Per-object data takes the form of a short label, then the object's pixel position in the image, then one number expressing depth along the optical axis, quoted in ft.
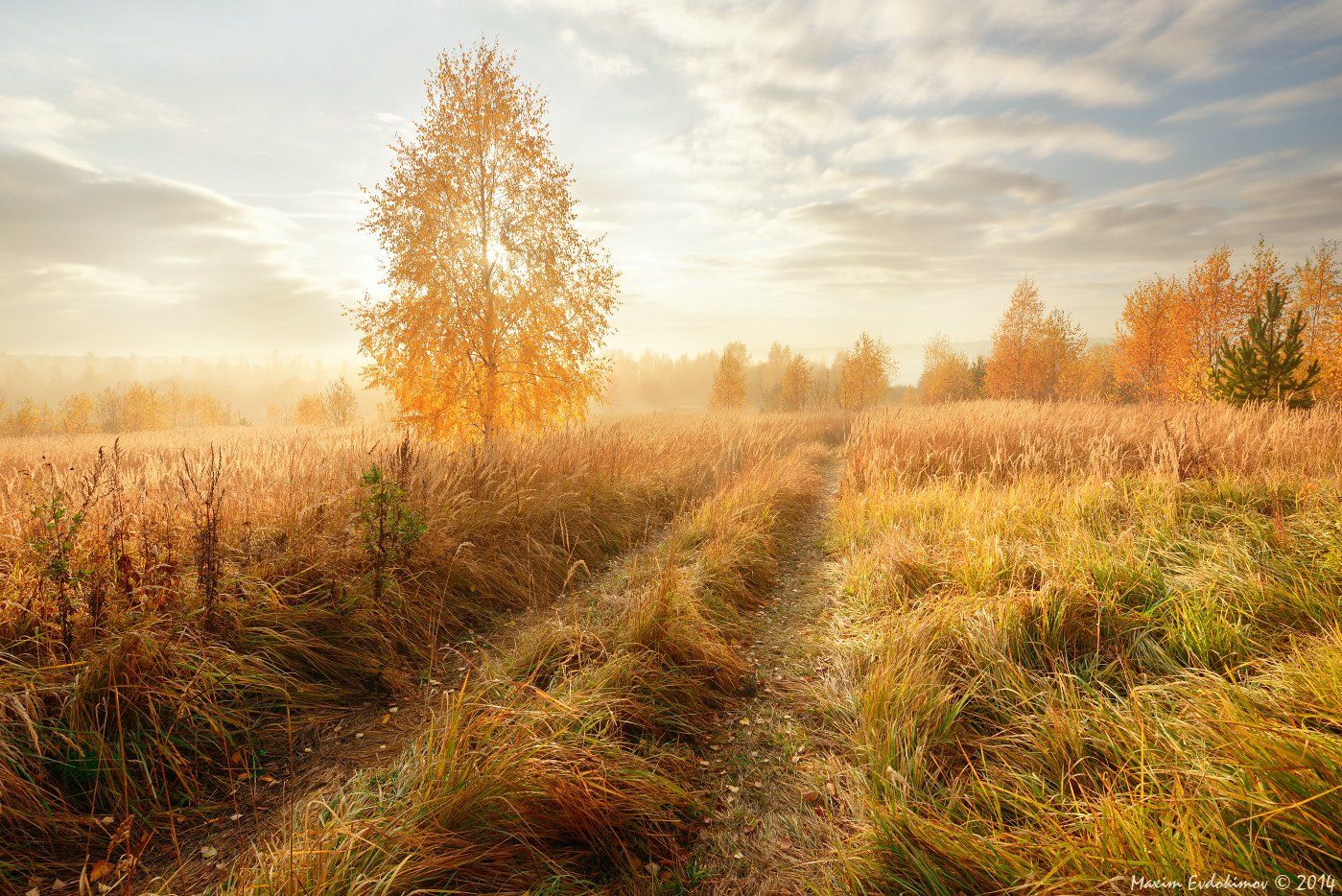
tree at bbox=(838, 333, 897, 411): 139.44
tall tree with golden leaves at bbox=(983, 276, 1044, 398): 111.34
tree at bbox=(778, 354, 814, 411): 145.89
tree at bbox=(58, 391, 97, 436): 149.07
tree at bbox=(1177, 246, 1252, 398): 87.30
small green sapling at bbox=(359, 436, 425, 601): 12.94
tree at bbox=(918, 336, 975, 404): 162.40
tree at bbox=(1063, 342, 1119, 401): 141.49
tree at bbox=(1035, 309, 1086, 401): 112.27
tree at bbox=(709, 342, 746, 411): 132.87
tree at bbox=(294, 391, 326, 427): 153.48
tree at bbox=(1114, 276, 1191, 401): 92.22
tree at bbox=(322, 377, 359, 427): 126.93
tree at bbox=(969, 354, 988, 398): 164.76
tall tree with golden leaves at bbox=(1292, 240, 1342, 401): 70.85
